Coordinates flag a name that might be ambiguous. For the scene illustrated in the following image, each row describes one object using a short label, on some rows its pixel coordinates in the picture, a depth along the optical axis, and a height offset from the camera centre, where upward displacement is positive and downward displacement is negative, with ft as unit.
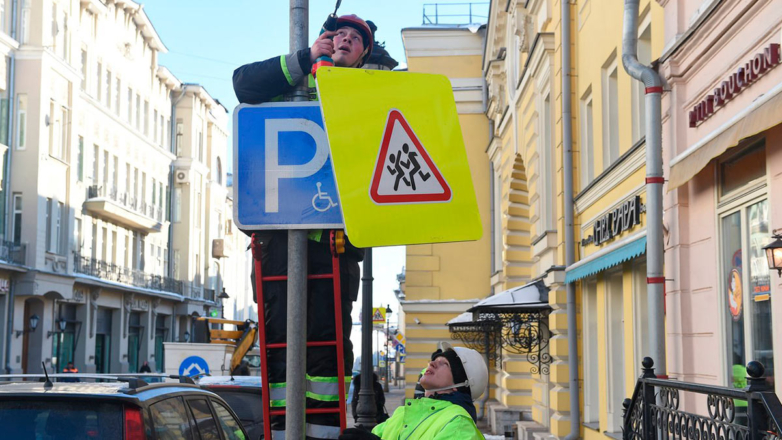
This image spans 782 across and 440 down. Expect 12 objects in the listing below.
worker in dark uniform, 16.85 +0.71
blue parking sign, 15.49 +2.43
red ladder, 16.51 -0.22
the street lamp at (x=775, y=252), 22.98 +1.72
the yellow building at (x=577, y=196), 39.88 +6.82
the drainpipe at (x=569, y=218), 50.49 +5.44
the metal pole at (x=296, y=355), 14.38 -0.35
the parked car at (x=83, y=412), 16.24 -1.30
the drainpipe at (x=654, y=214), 31.68 +3.58
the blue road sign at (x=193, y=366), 60.51 -2.15
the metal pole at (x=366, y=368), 58.80 -2.20
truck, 91.25 -1.78
